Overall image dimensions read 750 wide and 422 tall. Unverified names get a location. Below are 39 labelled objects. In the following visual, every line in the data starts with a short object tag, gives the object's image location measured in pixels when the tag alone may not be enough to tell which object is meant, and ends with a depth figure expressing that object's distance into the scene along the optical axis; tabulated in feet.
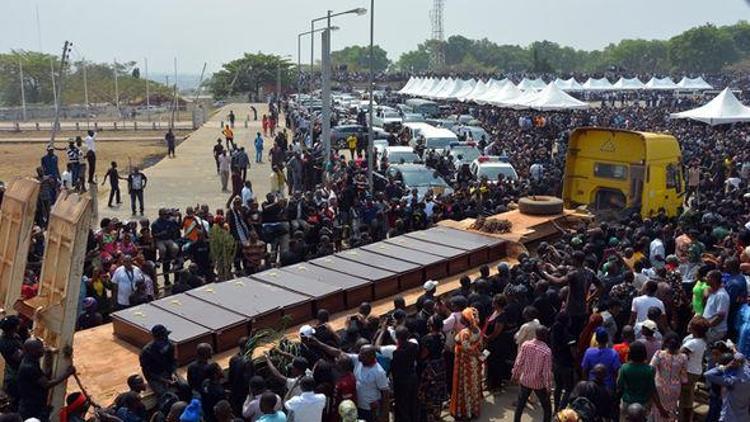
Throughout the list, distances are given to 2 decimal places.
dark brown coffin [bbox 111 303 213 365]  24.87
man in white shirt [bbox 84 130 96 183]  70.44
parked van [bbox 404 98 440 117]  147.80
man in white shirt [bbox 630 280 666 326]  27.61
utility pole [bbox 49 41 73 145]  68.49
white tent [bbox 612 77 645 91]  182.29
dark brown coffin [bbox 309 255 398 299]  32.19
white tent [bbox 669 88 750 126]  92.89
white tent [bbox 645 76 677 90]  185.78
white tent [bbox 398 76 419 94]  200.86
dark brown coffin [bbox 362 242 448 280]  34.63
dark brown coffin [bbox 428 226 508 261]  38.27
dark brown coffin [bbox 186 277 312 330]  27.48
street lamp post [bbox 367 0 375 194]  61.31
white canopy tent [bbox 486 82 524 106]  127.54
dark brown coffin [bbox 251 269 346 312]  29.60
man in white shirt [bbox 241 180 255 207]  50.60
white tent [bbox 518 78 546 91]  159.33
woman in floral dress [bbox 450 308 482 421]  26.96
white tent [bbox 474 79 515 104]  135.95
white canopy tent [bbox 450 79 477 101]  155.16
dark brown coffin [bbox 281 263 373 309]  30.99
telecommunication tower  554.05
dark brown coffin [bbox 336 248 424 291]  33.24
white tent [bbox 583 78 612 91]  180.37
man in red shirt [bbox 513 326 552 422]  25.54
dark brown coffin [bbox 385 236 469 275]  35.78
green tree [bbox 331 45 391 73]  578.70
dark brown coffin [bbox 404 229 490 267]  37.11
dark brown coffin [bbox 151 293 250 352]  26.03
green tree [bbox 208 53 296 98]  267.18
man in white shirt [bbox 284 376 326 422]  21.04
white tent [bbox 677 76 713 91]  186.70
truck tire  43.65
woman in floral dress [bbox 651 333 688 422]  24.34
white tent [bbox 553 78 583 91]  179.93
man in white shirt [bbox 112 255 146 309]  32.99
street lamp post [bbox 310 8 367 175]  73.31
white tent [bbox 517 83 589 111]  110.93
